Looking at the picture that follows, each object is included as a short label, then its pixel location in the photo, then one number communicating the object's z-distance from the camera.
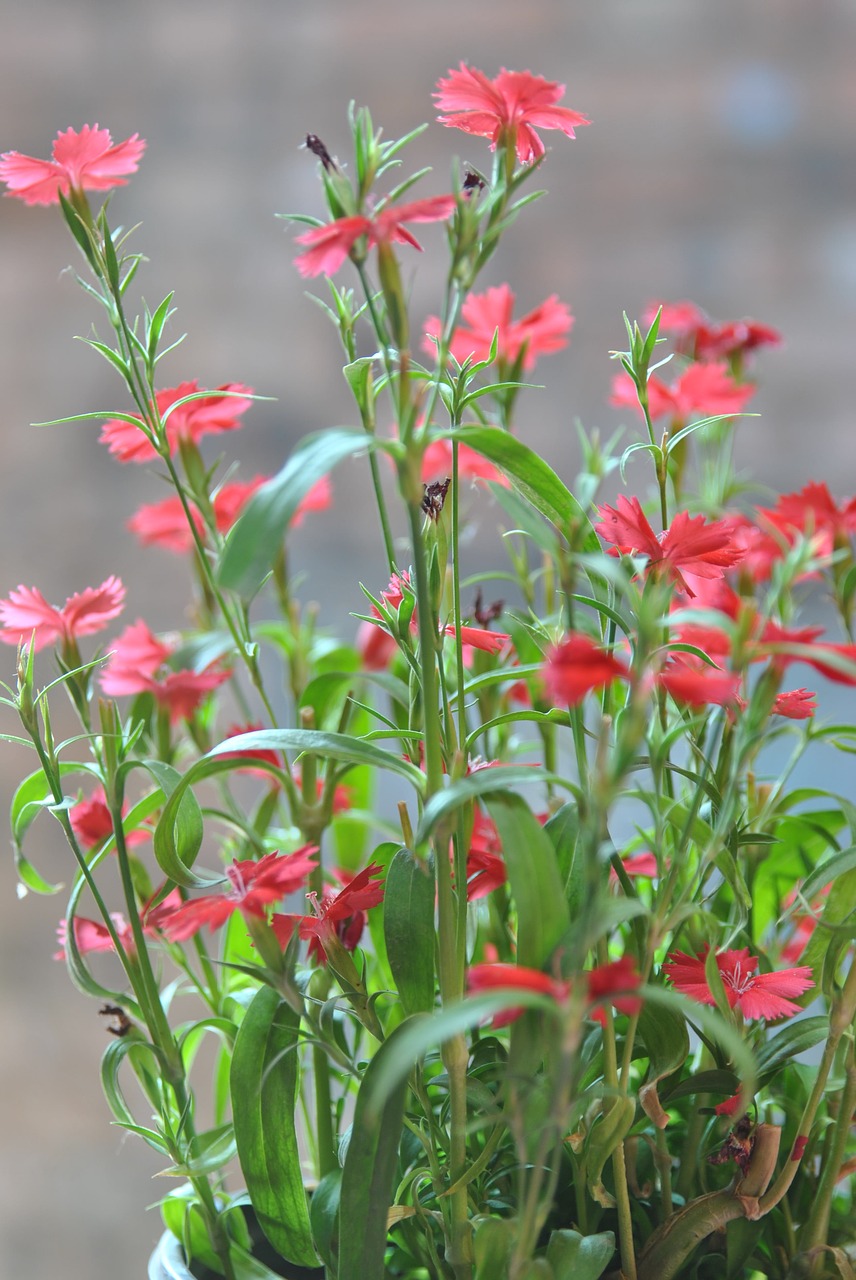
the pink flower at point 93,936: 1.23
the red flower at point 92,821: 1.25
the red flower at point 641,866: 1.25
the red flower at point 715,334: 1.34
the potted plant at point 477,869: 1.14
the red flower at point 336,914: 1.18
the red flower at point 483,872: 1.20
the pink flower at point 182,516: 1.29
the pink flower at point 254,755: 1.22
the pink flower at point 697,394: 1.30
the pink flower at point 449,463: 1.27
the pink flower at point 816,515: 1.26
